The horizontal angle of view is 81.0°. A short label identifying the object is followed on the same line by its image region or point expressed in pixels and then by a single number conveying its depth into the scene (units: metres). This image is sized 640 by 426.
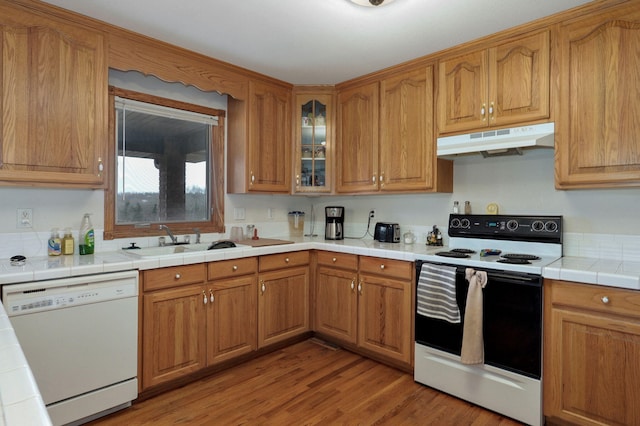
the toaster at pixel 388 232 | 3.19
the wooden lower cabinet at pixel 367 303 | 2.63
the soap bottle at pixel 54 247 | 2.29
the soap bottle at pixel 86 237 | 2.41
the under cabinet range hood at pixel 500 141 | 2.25
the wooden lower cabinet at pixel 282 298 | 2.88
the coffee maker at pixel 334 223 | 3.47
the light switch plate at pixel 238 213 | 3.38
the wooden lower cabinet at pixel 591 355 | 1.77
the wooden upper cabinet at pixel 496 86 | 2.30
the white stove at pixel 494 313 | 2.04
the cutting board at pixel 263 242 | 2.99
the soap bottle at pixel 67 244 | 2.35
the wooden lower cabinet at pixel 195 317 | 2.27
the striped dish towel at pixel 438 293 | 2.29
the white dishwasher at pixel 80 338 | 1.81
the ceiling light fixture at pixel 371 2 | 2.01
